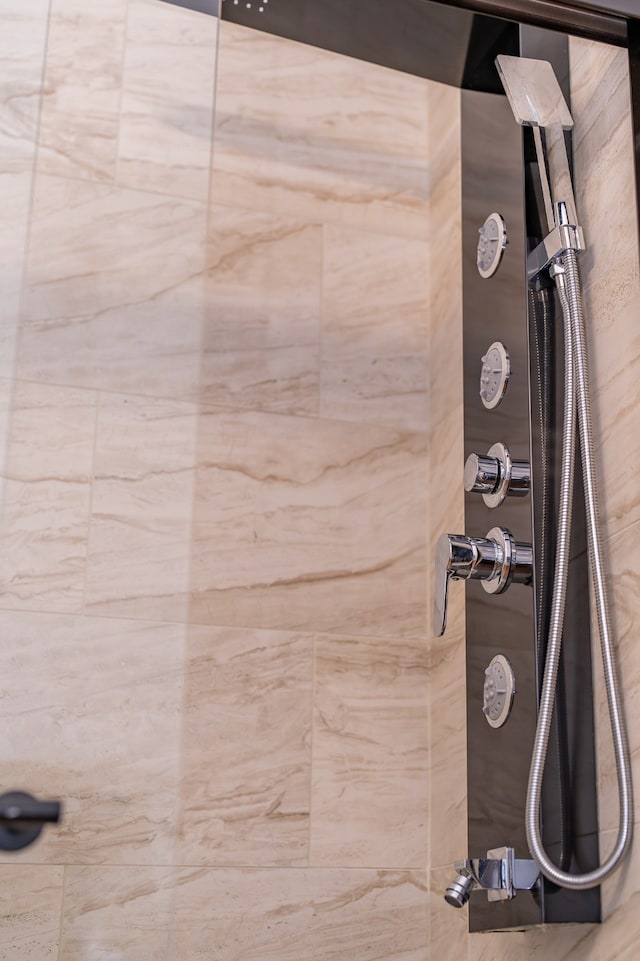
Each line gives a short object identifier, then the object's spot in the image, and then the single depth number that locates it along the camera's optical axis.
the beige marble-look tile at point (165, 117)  1.66
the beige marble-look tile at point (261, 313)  1.71
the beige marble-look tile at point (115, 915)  1.38
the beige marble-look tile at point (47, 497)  1.45
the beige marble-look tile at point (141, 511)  1.53
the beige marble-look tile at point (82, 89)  1.51
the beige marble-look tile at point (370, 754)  1.57
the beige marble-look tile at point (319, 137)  1.82
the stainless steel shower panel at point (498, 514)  1.31
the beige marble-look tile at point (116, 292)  1.59
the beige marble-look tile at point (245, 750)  1.51
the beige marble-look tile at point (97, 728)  1.43
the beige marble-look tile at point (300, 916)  1.46
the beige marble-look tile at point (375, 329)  1.78
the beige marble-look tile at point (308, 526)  1.62
